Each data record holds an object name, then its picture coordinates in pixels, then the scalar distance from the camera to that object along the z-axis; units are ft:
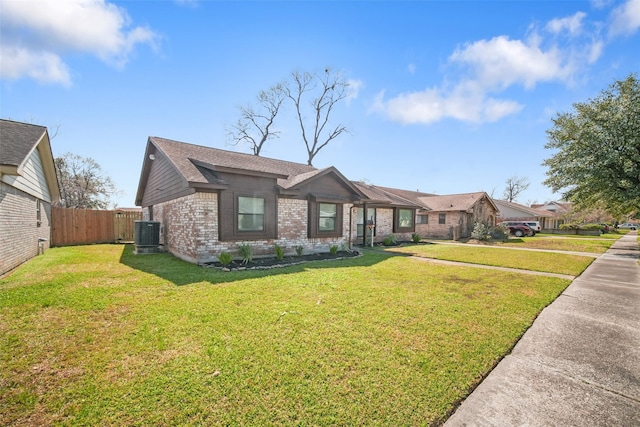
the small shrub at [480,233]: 65.62
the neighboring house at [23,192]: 21.67
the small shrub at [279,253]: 32.45
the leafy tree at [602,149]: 46.73
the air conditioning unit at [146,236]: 36.06
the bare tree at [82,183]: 87.15
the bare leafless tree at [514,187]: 174.91
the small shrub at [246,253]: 29.48
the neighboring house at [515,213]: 118.42
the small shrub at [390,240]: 53.62
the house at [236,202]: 29.45
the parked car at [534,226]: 88.40
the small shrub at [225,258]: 27.67
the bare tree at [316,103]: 87.56
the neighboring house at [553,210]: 146.22
